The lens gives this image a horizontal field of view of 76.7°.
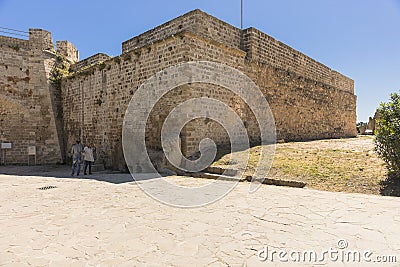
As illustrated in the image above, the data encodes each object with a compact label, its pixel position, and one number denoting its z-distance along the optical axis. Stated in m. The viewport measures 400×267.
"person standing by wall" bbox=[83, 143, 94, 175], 9.97
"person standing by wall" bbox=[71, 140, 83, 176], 10.05
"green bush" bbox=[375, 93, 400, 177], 5.80
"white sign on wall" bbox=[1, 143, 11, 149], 13.42
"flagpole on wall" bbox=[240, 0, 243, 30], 12.36
